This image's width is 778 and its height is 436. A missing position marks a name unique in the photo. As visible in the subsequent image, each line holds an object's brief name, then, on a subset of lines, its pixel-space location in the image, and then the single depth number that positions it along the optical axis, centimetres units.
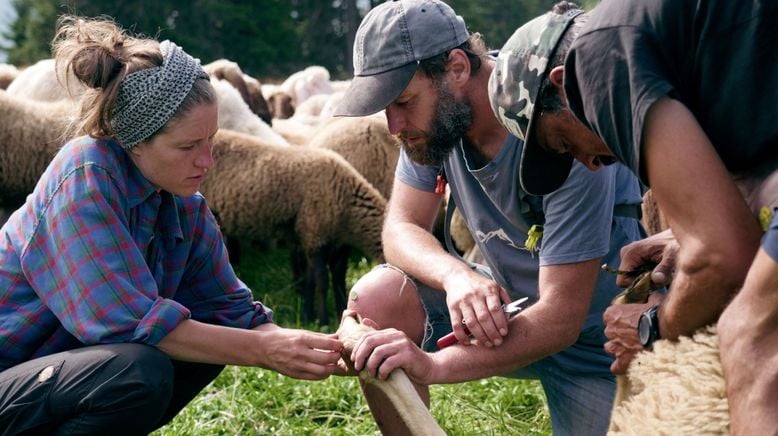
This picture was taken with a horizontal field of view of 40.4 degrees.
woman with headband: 302
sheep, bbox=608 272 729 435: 213
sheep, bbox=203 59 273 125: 1270
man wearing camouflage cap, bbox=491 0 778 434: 200
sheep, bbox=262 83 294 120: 1532
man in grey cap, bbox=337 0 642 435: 308
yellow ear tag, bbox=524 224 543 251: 322
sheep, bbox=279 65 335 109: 1612
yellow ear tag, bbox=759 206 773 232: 207
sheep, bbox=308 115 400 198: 918
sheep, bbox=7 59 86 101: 1070
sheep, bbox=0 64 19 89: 1229
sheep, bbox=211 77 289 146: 977
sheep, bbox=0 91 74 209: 820
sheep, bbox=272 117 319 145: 1045
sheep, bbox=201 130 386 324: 820
